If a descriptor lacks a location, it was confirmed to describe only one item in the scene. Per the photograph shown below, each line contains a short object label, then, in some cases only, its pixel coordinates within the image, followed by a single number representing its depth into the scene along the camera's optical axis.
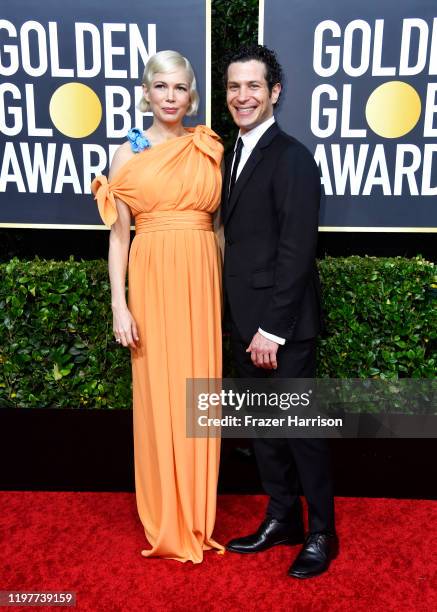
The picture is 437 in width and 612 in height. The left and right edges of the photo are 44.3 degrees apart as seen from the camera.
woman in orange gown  2.06
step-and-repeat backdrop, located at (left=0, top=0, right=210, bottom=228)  2.73
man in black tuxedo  1.93
